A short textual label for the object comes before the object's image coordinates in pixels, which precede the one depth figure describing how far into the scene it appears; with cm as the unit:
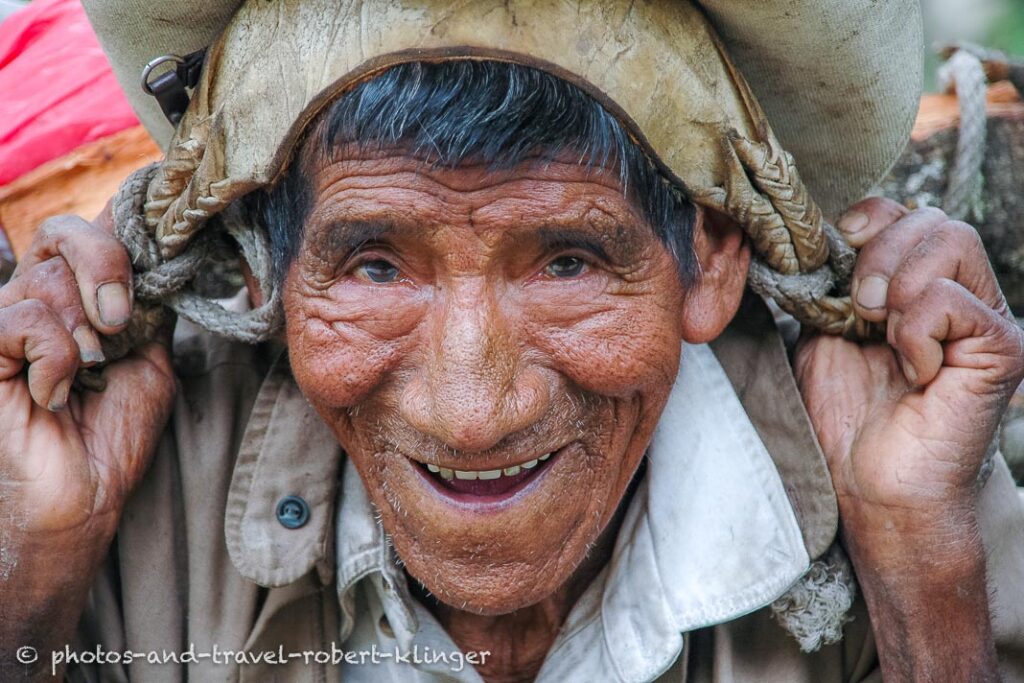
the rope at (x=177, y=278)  249
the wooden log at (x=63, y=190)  335
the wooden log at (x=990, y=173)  381
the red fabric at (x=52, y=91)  335
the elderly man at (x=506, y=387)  217
